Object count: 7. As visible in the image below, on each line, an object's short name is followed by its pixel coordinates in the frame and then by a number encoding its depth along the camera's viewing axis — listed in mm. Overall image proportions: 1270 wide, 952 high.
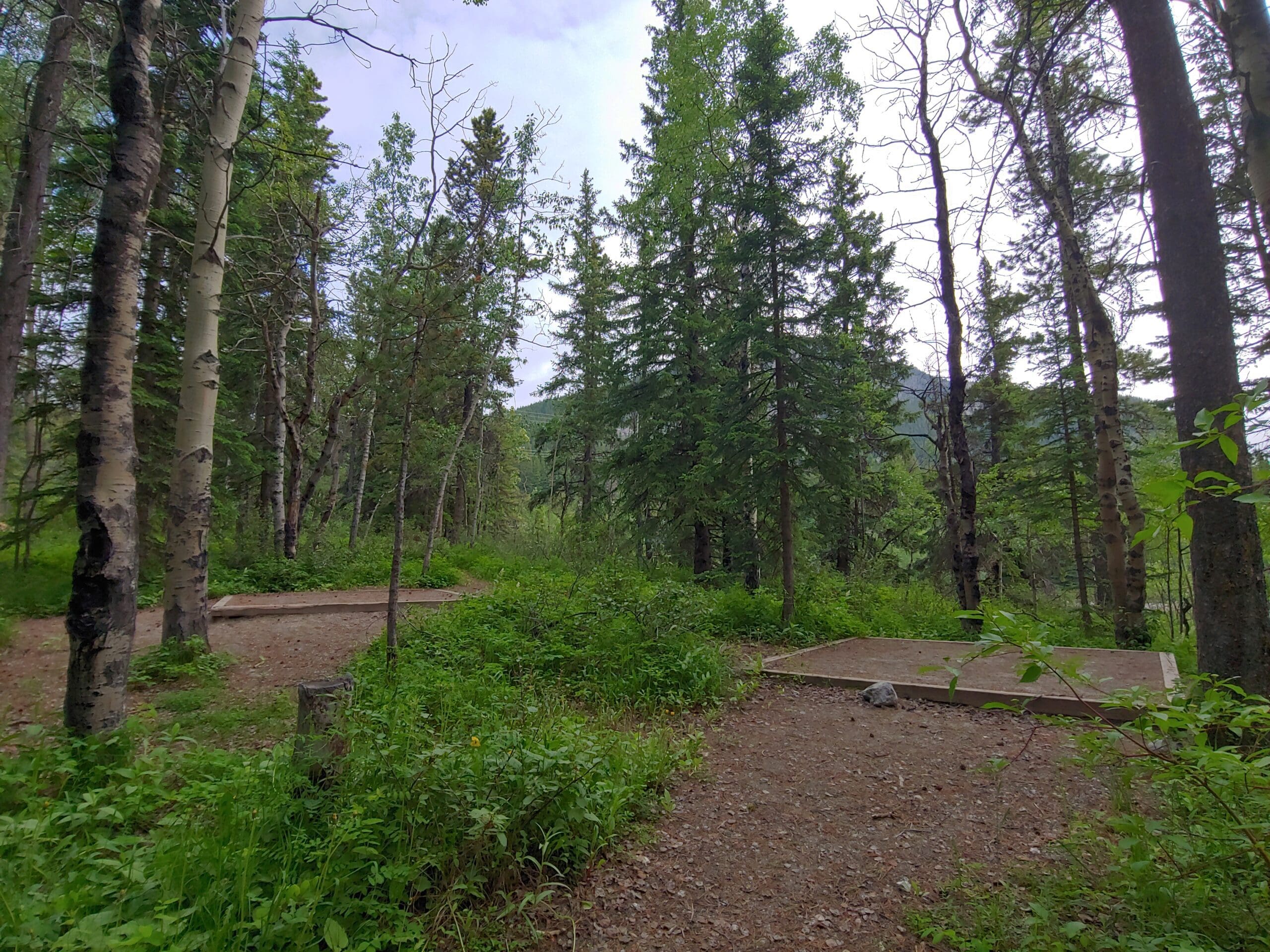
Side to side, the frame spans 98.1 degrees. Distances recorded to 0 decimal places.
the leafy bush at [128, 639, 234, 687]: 4879
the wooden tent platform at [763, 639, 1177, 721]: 5094
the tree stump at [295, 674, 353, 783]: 2705
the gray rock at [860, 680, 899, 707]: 5488
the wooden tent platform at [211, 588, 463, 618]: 8258
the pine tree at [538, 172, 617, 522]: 17531
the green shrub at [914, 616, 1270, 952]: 1786
